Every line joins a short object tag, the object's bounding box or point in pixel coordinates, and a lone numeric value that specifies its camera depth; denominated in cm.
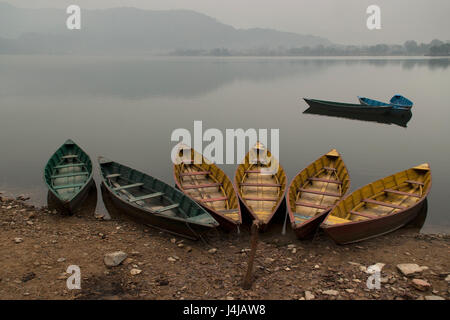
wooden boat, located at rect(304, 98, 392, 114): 4000
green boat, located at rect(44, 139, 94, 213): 1586
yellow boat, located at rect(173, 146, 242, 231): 1390
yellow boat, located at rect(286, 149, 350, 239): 1352
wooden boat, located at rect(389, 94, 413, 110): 4282
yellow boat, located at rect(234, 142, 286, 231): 1459
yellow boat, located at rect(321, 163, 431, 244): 1288
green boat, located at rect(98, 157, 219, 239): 1333
